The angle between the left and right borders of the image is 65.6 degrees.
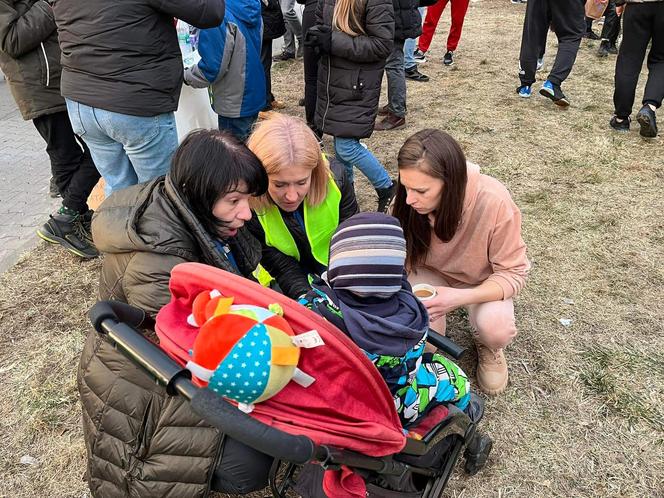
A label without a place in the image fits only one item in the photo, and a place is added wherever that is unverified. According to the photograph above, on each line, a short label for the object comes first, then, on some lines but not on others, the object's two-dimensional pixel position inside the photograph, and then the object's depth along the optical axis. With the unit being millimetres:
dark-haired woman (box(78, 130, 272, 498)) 1401
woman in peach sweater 1938
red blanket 1091
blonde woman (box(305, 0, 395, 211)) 3301
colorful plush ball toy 965
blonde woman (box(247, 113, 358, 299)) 1984
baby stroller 910
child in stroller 1309
